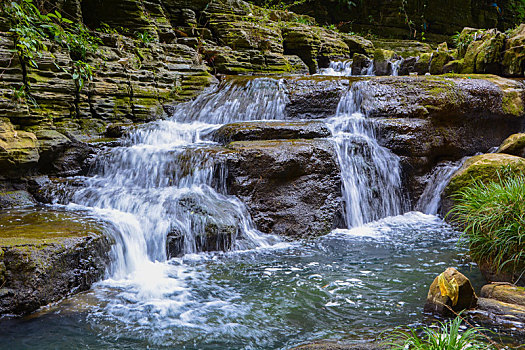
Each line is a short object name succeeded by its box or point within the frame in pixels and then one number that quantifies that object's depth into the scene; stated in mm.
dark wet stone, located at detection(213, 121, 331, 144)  7418
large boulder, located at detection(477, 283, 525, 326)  3152
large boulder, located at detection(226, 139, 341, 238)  6379
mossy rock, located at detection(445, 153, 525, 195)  6145
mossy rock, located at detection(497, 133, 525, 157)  7241
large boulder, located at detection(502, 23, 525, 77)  9648
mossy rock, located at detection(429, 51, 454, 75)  11883
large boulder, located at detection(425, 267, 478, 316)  3277
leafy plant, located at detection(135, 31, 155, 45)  10031
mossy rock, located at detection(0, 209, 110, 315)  3727
